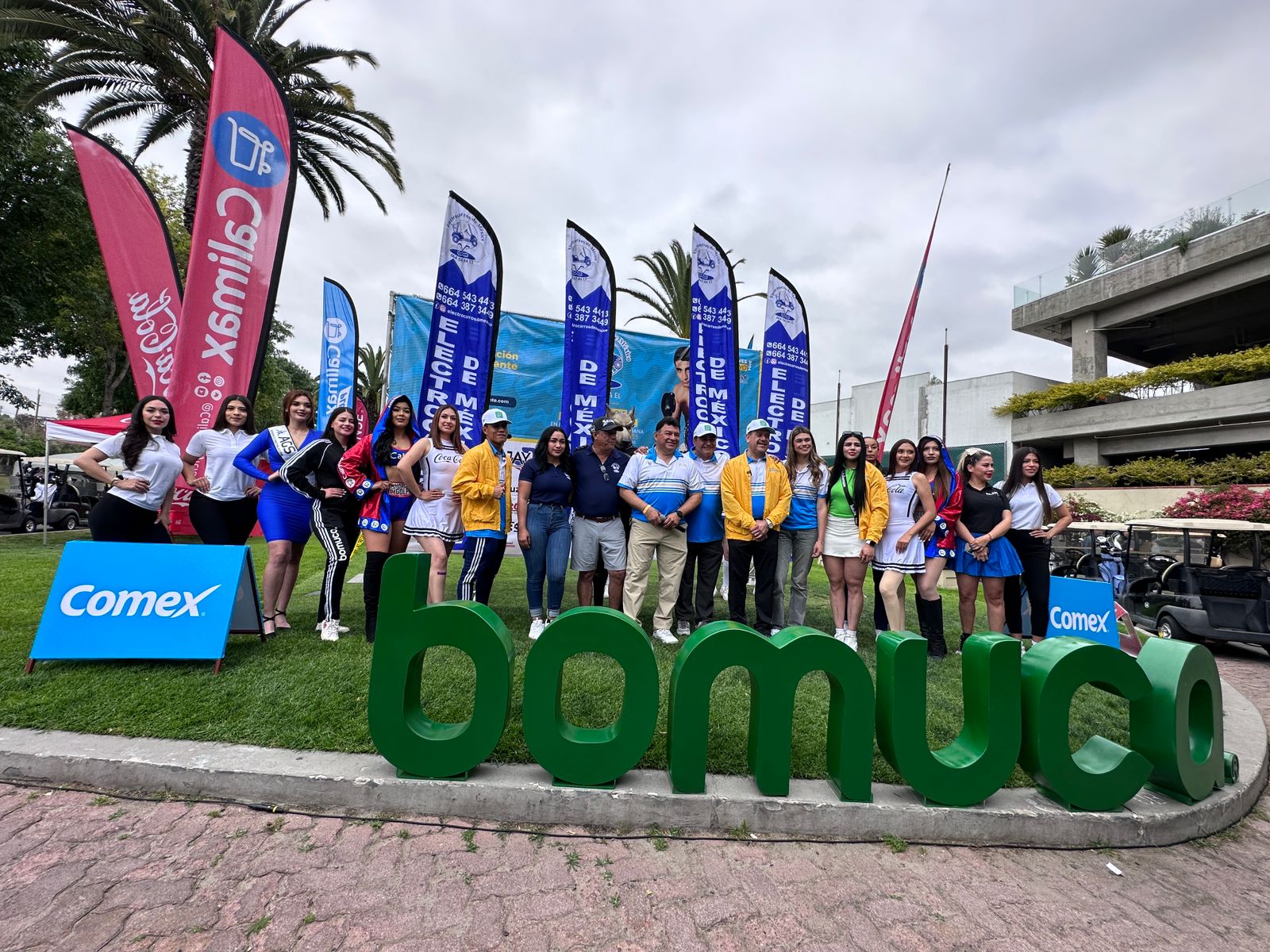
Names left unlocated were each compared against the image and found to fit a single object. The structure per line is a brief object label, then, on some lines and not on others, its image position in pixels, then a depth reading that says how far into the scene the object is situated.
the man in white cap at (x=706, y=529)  5.27
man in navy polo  5.20
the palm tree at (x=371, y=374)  29.30
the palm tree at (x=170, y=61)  10.49
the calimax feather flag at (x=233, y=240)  5.88
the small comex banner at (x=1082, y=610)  5.25
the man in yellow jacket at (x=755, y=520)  5.01
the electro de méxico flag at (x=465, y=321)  7.73
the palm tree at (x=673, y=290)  18.97
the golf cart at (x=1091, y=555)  8.90
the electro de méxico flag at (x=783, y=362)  9.63
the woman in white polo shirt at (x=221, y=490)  4.43
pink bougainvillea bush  15.45
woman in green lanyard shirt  4.93
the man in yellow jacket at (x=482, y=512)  4.68
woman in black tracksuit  4.40
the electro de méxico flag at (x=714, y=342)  8.62
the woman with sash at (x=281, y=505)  4.43
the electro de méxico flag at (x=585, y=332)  8.69
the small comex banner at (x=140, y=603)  3.49
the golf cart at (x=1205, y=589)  7.14
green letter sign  2.59
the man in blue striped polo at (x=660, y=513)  5.11
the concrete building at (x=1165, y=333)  20.39
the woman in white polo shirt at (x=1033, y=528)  5.20
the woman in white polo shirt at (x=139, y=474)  4.00
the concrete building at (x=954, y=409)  30.67
